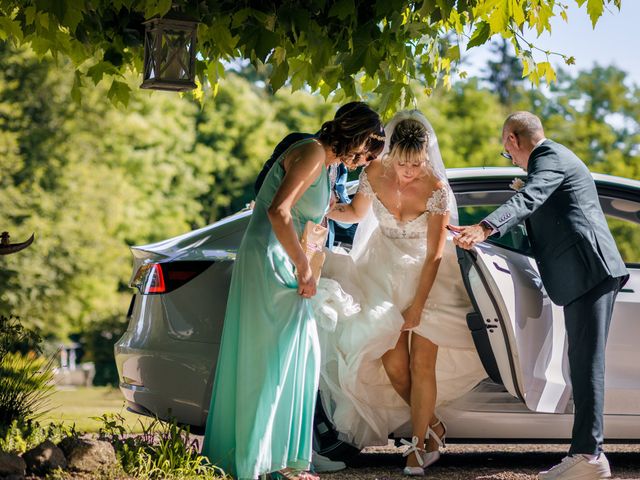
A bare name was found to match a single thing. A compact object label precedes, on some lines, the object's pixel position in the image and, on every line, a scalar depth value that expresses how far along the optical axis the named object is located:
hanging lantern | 6.13
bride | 6.42
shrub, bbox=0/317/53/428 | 6.39
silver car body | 6.25
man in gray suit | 5.92
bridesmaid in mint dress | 5.61
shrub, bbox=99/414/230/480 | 5.38
